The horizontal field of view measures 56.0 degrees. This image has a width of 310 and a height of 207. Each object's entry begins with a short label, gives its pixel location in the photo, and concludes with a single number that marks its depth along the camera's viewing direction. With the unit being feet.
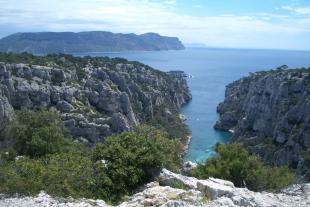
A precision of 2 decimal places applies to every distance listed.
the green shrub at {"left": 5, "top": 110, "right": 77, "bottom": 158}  73.69
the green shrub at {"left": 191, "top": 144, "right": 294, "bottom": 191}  67.84
